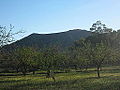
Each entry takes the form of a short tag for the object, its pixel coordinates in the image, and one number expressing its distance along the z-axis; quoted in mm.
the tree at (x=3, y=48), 16694
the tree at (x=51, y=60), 30381
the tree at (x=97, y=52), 37005
